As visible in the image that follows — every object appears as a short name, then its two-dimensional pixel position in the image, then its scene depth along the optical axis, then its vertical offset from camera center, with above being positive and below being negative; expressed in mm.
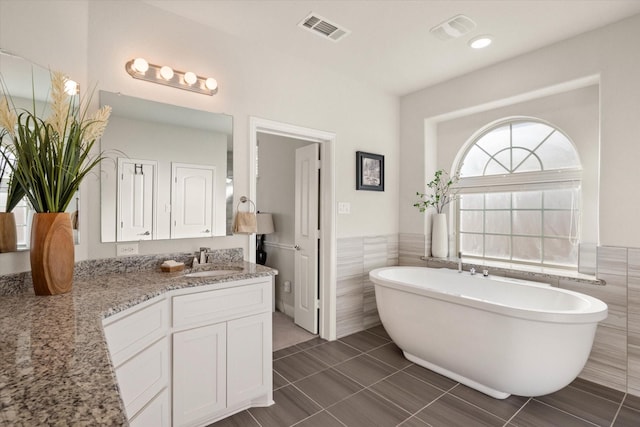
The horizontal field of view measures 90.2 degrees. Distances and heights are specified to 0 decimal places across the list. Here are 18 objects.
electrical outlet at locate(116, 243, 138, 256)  2062 -228
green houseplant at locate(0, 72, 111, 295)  1431 +191
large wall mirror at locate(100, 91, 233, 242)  2055 +300
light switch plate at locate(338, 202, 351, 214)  3291 +78
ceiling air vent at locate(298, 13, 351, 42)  2363 +1455
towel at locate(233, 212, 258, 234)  2488 -64
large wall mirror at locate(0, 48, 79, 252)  1489 +595
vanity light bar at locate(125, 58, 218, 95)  2070 +954
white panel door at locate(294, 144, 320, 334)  3340 -241
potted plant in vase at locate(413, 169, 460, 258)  3494 +142
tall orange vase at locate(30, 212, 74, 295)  1453 -187
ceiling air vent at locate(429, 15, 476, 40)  2339 +1435
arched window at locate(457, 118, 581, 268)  2840 +209
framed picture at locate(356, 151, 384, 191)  3410 +487
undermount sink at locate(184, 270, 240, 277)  2124 -399
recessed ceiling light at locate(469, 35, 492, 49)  2562 +1433
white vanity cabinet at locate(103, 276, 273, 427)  1446 -756
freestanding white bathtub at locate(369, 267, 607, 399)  1938 -779
